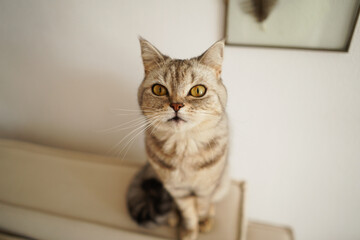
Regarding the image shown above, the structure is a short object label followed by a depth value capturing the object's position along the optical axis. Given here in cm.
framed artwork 64
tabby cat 56
